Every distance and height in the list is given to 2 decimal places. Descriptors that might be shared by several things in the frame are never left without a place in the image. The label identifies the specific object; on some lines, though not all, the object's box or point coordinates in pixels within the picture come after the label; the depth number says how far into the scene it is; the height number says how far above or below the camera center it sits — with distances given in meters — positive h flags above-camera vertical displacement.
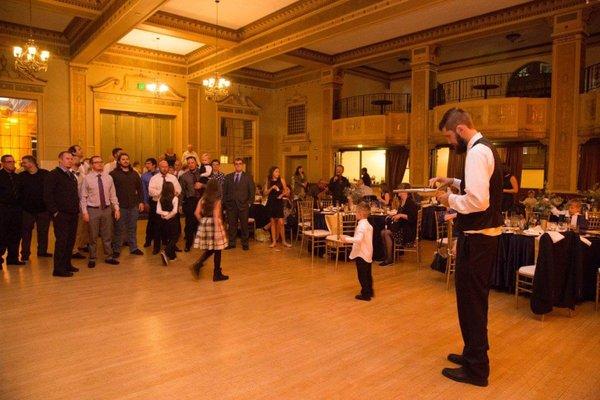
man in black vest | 2.81 -0.32
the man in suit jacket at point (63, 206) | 5.68 -0.43
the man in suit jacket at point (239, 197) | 8.02 -0.40
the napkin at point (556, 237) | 4.39 -0.57
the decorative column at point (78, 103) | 12.34 +1.94
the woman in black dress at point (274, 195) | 8.08 -0.35
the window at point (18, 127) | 12.26 +1.25
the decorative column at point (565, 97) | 9.40 +1.79
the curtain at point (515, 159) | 11.85 +0.53
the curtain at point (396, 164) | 13.96 +0.42
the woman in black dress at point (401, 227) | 6.89 -0.79
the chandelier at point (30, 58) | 8.69 +2.28
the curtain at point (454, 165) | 12.73 +0.38
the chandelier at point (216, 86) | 10.99 +2.20
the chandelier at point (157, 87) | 12.64 +2.56
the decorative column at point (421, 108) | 11.91 +1.92
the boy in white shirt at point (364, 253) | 4.97 -0.86
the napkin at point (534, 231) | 5.23 -0.62
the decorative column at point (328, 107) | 14.53 +2.30
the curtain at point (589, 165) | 9.90 +0.33
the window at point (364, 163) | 15.50 +0.50
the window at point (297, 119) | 15.89 +2.05
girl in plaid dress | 5.60 -0.61
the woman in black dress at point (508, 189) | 8.10 -0.19
